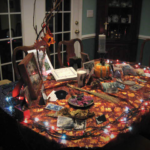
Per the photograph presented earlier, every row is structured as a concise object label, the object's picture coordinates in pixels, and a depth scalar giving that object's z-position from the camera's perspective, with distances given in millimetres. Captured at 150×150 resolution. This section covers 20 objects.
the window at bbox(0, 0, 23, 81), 2625
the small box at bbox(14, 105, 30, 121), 1209
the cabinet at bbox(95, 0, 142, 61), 3982
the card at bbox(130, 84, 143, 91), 1692
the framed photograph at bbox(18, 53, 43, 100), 1358
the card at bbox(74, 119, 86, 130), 1141
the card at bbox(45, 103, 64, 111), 1353
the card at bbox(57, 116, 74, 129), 1148
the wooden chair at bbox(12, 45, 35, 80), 2094
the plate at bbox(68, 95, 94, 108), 1355
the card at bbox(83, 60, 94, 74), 1927
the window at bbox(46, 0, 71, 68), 3458
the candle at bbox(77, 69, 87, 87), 1704
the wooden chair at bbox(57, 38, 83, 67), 2681
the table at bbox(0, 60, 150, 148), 1047
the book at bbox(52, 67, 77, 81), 1829
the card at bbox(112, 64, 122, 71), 1948
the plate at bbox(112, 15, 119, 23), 4155
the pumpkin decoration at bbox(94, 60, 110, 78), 1892
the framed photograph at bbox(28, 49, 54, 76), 1831
